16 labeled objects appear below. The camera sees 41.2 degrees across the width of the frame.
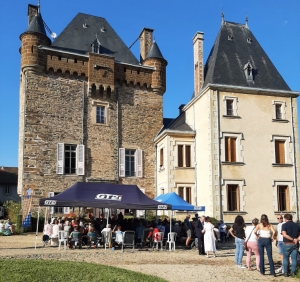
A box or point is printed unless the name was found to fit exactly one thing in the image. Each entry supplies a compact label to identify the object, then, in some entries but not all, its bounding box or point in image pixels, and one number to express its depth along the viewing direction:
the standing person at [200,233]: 12.75
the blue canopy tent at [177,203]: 15.99
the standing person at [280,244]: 9.45
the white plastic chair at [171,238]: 14.25
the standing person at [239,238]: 10.12
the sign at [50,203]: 13.46
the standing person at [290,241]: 8.81
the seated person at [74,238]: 14.09
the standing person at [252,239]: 9.54
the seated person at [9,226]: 20.48
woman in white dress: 12.07
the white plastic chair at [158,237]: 14.20
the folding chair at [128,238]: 13.63
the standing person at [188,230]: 15.34
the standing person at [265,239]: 9.06
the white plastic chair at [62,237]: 14.05
